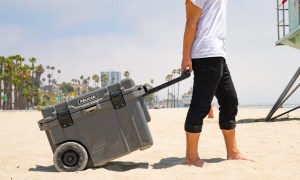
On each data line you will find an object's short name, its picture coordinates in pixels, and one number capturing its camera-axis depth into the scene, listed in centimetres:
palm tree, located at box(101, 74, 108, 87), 14977
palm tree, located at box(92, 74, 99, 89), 14762
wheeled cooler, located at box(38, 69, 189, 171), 389
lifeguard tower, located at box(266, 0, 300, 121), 1026
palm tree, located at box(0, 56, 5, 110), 8022
